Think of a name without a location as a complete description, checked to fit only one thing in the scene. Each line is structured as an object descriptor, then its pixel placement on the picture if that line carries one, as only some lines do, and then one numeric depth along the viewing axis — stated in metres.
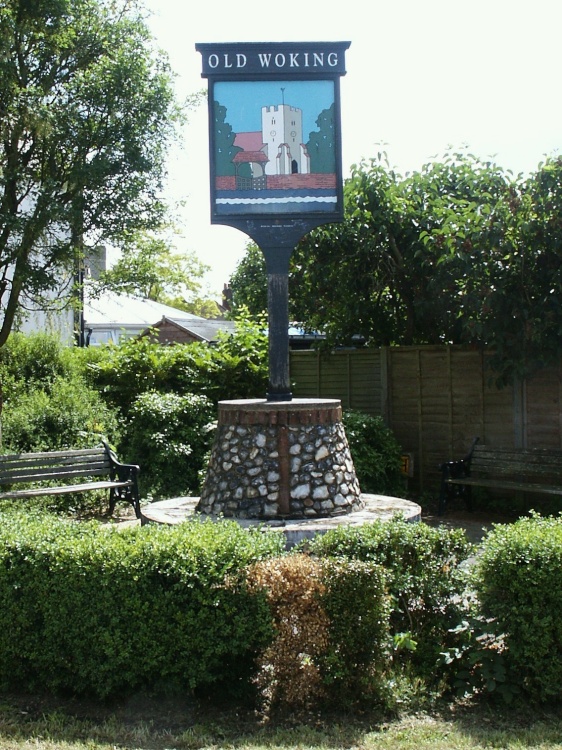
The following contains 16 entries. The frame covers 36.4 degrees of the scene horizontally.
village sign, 8.09
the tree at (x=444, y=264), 9.83
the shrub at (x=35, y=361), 13.23
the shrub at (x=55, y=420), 11.43
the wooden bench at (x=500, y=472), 10.02
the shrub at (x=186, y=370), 13.43
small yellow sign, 11.89
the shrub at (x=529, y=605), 4.52
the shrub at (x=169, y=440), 11.60
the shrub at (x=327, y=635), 4.51
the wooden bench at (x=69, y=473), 9.76
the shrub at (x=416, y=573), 4.95
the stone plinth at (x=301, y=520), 7.06
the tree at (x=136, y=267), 11.10
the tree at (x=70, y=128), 9.57
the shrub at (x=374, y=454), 11.01
